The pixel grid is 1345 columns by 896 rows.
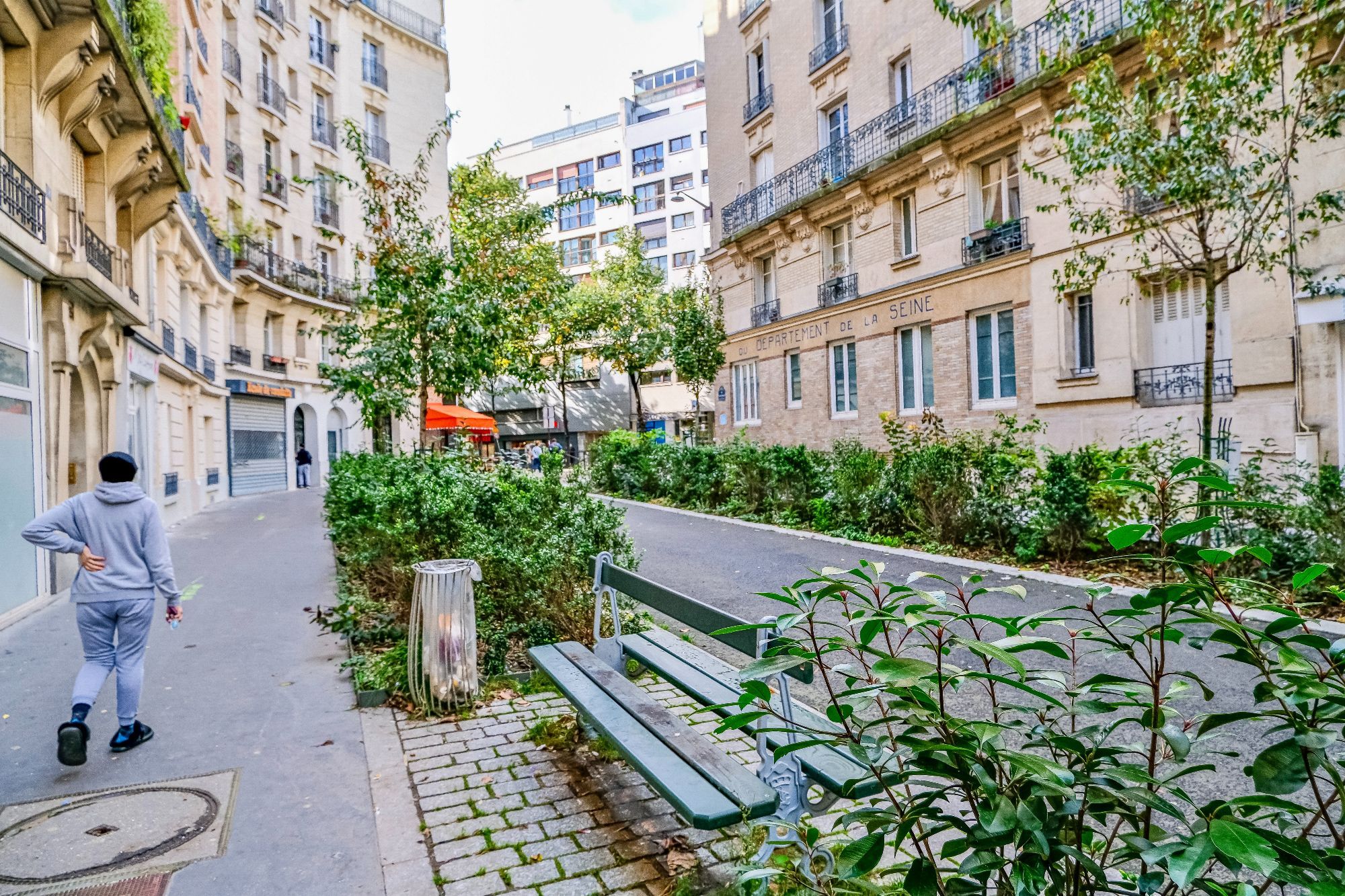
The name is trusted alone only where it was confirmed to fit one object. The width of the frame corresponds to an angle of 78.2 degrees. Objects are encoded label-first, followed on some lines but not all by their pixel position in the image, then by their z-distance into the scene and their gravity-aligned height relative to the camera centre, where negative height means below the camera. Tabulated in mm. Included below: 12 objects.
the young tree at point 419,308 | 10648 +1967
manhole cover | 3389 -1645
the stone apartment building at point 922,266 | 13391 +4064
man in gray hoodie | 4719 -633
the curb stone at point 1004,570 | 6992 -1529
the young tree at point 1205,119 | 8750 +3507
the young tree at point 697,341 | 34125 +4457
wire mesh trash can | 5105 -1131
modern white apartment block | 49812 +16949
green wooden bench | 2816 -1203
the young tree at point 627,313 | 37312 +6257
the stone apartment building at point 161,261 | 9773 +4192
